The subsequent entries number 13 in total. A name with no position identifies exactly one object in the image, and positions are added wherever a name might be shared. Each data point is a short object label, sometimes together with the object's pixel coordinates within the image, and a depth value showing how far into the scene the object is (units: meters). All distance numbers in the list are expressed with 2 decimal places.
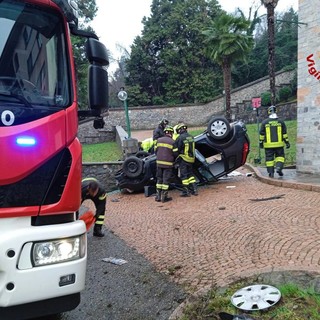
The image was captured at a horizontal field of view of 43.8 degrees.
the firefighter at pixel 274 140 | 10.40
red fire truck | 2.55
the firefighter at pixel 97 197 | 6.43
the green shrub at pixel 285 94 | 33.43
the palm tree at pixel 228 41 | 26.55
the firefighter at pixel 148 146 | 12.80
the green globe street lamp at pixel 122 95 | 15.88
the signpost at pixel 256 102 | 14.84
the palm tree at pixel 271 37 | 17.25
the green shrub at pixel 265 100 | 32.62
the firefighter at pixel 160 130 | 11.95
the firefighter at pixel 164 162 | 9.58
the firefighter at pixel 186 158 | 9.64
